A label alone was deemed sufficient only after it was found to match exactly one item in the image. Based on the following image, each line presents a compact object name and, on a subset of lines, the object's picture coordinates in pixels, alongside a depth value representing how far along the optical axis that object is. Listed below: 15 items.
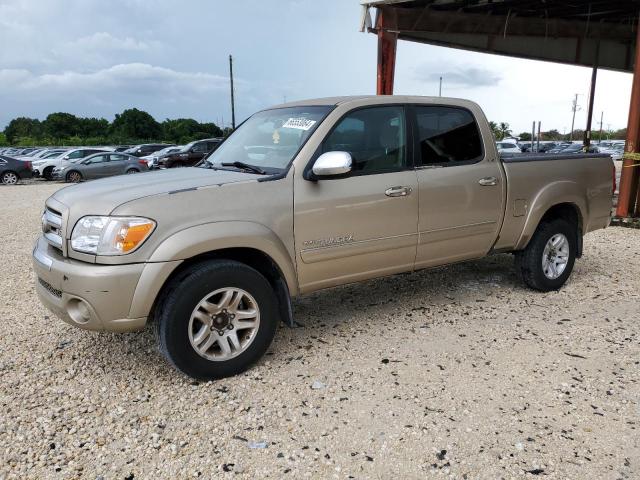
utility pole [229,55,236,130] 42.79
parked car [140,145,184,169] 24.72
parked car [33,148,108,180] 24.69
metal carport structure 9.45
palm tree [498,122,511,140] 82.03
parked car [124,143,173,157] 34.56
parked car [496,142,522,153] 31.43
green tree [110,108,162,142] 83.75
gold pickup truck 3.20
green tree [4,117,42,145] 77.31
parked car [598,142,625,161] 34.12
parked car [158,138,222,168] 22.50
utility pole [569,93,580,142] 77.44
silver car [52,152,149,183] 22.47
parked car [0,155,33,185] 22.66
